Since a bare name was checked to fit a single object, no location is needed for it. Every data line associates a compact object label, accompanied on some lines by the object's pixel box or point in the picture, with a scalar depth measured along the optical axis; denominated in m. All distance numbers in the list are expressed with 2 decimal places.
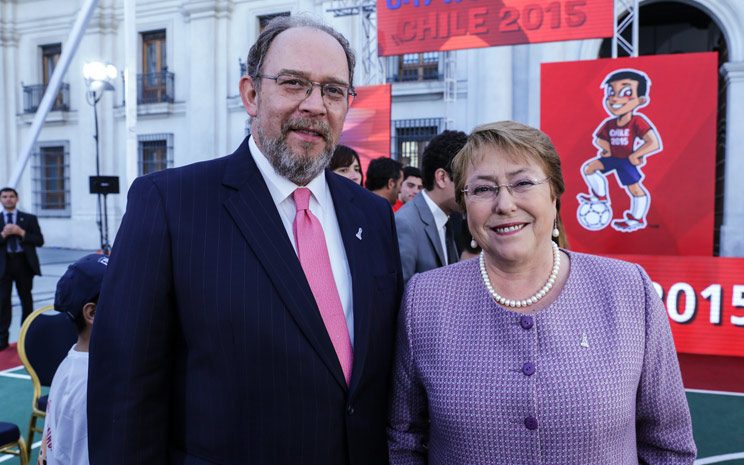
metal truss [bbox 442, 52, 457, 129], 12.99
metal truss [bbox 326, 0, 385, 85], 10.17
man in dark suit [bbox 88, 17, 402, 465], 1.43
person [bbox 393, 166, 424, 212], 5.75
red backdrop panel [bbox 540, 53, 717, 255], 7.21
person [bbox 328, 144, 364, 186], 4.18
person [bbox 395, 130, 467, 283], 3.12
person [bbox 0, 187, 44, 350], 6.92
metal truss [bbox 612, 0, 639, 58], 7.93
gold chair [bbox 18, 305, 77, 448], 3.43
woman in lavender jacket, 1.52
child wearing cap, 2.14
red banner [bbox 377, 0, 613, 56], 7.80
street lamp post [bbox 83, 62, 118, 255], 11.61
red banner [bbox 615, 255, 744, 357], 6.05
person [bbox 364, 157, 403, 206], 5.21
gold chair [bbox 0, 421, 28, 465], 2.88
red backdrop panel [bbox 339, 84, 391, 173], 8.44
